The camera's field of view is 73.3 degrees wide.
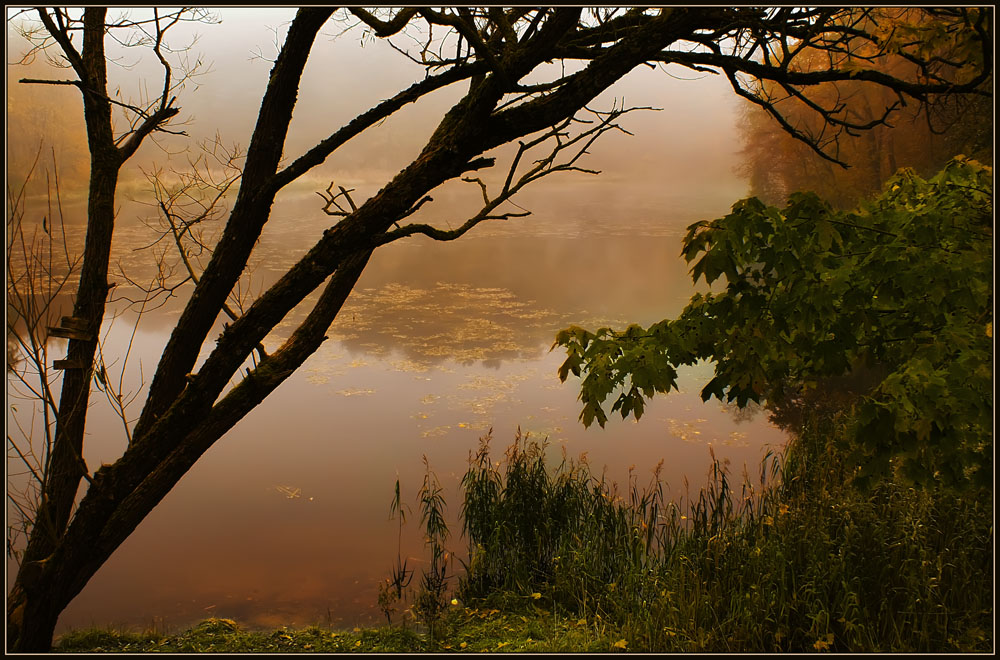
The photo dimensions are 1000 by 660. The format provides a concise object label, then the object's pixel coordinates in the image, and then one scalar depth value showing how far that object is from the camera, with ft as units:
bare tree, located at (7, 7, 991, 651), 6.91
